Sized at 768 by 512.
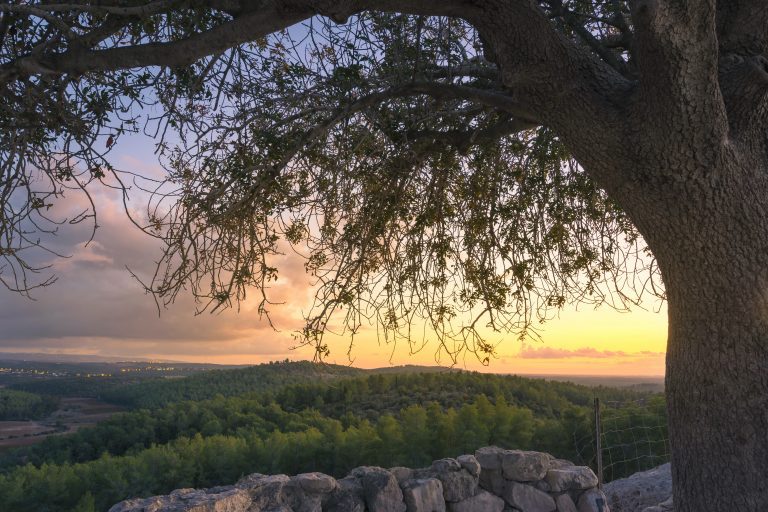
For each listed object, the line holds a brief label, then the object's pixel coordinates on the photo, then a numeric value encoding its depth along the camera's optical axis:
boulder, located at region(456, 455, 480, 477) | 5.81
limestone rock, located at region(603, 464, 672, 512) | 6.64
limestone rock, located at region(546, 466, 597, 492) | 5.87
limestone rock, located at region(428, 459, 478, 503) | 5.64
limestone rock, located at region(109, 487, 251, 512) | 4.53
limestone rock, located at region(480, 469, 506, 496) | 5.90
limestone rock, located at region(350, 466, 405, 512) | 5.30
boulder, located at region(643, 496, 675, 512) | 5.70
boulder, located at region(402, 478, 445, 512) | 5.41
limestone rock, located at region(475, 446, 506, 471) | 5.90
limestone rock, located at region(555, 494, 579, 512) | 5.85
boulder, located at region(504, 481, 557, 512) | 5.76
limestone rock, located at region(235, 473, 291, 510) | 4.92
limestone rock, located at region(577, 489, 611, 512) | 5.80
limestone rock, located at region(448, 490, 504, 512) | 5.64
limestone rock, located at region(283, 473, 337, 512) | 5.05
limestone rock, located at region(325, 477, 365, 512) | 5.19
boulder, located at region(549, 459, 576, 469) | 6.07
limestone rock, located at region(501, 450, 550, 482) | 5.82
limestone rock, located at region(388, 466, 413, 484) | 5.65
